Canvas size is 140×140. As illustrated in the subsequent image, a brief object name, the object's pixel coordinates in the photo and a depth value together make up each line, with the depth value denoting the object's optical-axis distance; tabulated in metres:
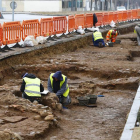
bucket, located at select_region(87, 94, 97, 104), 11.08
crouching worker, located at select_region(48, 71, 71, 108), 10.33
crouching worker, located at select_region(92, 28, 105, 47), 21.92
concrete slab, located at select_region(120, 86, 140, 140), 6.49
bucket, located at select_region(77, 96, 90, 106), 10.92
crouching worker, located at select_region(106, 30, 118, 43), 22.80
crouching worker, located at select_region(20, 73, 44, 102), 9.96
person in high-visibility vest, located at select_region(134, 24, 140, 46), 24.92
